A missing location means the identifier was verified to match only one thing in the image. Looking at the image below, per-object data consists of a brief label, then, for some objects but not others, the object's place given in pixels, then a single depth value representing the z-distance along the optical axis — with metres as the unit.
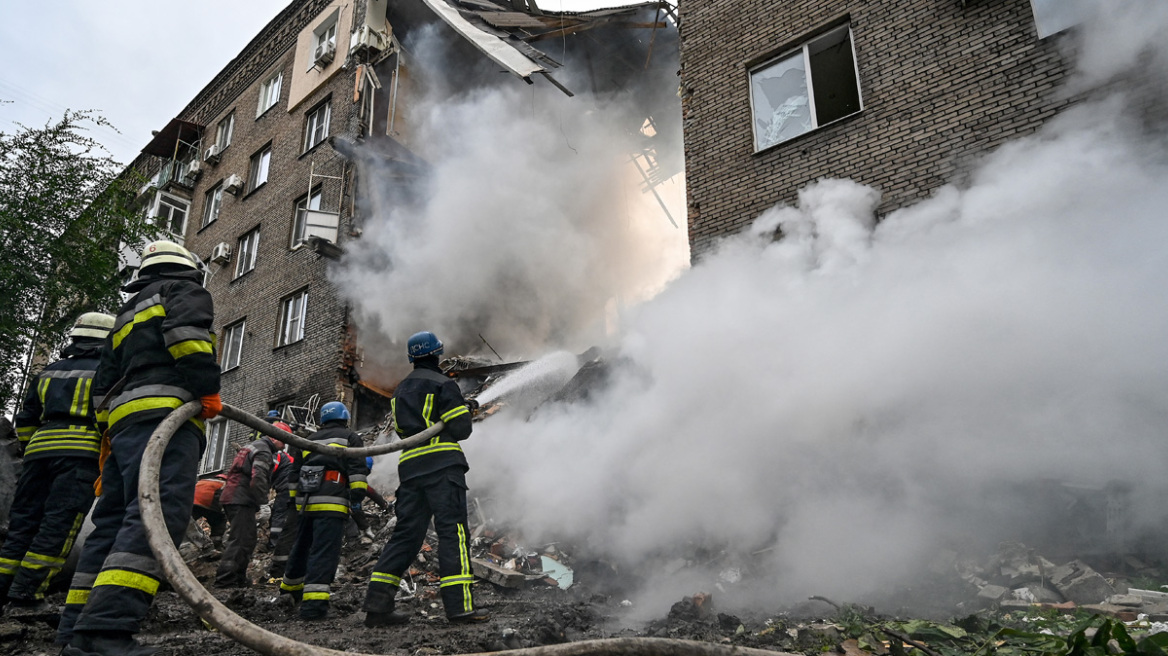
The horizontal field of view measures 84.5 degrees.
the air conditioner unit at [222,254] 15.80
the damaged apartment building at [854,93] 5.82
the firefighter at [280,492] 6.14
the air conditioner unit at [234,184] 16.22
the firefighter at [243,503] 5.66
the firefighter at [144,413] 2.51
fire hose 2.04
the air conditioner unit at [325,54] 14.67
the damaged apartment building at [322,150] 12.30
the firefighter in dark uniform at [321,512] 4.18
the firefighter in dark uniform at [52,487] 3.76
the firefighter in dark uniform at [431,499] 3.79
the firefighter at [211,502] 6.43
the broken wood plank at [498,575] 5.29
